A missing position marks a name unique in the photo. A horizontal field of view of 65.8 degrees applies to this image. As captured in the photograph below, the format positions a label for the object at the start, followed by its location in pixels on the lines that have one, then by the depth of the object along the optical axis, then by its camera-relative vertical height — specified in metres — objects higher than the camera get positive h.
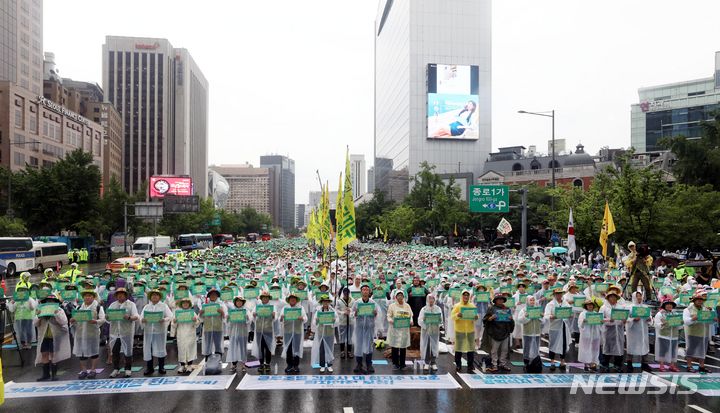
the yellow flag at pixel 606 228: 20.61 -0.51
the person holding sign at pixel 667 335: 10.66 -2.35
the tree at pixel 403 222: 63.16 -0.97
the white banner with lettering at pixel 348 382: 9.70 -3.02
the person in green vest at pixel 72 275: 16.39 -1.90
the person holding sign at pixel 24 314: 12.30 -2.25
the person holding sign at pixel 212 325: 10.61 -2.15
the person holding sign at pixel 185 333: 10.56 -2.30
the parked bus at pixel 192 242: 60.66 -3.32
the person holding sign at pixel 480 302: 13.18 -2.13
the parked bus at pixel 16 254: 32.77 -2.55
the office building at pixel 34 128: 64.94 +11.07
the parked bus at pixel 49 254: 36.91 -2.90
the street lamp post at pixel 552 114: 29.97 +5.49
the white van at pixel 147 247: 44.64 -2.87
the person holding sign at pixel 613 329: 10.64 -2.20
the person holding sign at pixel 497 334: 10.68 -2.32
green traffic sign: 33.81 +0.98
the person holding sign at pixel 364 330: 10.79 -2.28
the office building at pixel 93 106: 95.00 +20.00
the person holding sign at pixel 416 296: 13.59 -2.01
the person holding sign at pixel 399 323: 10.62 -2.09
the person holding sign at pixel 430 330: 10.71 -2.24
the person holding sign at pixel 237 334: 10.66 -2.32
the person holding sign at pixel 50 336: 10.16 -2.26
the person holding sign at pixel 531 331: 10.78 -2.29
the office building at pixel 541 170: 72.31 +6.20
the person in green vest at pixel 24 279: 14.65 -1.77
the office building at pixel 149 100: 140.38 +29.19
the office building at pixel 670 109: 95.44 +18.72
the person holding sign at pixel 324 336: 10.67 -2.37
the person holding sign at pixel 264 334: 10.76 -2.35
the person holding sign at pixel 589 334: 10.59 -2.30
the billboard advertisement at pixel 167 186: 66.81 +3.26
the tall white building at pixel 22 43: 71.44 +23.21
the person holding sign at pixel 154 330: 10.37 -2.19
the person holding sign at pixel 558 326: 11.01 -2.25
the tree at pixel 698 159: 41.72 +4.26
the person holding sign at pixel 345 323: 11.51 -2.28
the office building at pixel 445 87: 102.62 +23.81
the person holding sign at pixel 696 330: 10.72 -2.24
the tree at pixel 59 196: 48.41 +1.45
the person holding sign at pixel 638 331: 10.82 -2.28
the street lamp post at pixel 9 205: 42.34 +0.58
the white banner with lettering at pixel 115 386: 9.38 -3.02
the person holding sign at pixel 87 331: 10.38 -2.21
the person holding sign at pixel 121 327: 10.34 -2.17
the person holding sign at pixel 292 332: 10.73 -2.30
